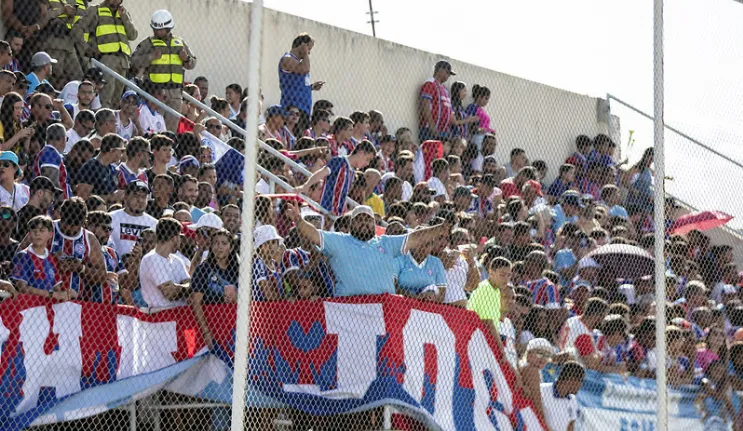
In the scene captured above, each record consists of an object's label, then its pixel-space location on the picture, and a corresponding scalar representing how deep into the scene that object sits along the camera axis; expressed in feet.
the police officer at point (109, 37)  67.05
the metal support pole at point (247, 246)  42.37
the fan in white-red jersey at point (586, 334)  59.00
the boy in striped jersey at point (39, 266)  45.93
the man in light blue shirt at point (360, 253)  50.88
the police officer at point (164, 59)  68.74
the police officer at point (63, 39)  64.59
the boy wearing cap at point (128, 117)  65.21
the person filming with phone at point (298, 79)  69.62
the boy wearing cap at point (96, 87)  65.46
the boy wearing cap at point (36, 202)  49.88
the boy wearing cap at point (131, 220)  53.78
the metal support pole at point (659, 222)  53.42
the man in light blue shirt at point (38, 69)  62.75
